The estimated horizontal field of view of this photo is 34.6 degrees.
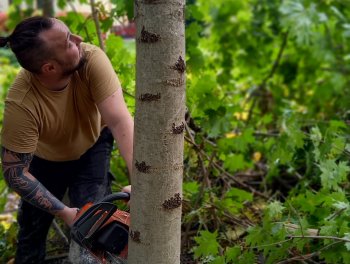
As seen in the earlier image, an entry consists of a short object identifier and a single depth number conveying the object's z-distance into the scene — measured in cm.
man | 251
